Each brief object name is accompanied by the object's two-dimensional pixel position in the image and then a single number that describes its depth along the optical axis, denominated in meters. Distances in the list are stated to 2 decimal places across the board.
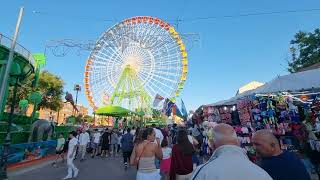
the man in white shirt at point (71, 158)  5.24
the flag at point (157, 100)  15.23
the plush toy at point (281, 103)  4.21
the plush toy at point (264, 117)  4.41
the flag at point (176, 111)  10.88
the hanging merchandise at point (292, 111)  4.12
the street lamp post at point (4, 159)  4.96
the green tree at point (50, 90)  20.84
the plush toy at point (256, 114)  4.49
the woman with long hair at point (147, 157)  2.58
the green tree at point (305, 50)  13.14
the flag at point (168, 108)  13.19
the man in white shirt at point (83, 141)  7.92
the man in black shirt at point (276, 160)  1.47
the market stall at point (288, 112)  3.95
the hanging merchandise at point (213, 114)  6.04
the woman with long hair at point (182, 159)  2.62
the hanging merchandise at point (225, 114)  5.63
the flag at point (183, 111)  10.87
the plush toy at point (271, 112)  4.30
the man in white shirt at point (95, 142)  9.21
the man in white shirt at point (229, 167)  0.93
